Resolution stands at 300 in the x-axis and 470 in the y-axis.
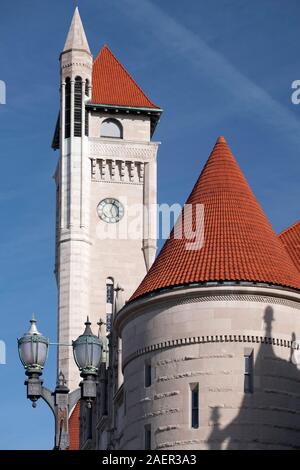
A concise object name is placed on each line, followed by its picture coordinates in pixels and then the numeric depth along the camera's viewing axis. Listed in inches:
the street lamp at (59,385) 996.6
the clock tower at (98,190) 2989.7
